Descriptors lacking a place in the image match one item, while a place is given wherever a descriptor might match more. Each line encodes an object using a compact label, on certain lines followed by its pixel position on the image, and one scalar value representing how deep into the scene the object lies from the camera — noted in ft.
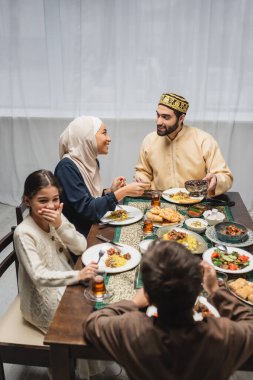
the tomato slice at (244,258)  5.02
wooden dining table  3.63
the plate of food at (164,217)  6.18
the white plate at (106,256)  4.81
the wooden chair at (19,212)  6.27
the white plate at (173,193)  7.25
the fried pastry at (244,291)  4.18
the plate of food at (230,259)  4.80
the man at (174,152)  8.64
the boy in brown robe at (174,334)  3.00
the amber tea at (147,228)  5.93
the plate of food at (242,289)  4.15
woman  6.65
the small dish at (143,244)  5.23
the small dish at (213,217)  6.23
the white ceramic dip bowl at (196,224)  5.91
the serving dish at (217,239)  5.46
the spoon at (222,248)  5.24
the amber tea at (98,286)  4.24
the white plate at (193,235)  5.31
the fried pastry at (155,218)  6.18
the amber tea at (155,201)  6.95
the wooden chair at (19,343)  4.76
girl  4.68
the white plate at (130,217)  6.28
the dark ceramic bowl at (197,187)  7.19
